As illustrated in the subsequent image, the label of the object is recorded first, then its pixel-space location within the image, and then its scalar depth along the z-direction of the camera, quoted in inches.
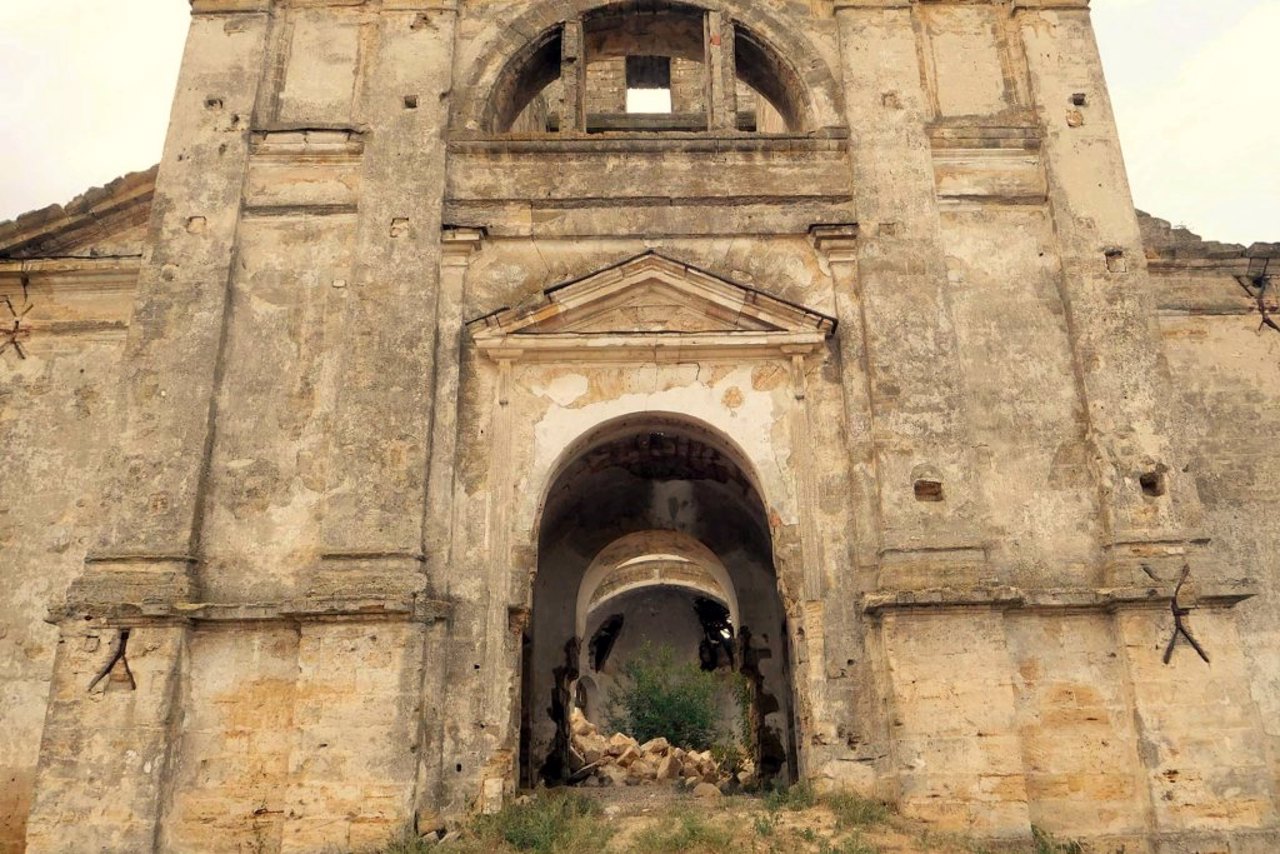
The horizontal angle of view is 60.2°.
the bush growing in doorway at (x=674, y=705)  658.2
